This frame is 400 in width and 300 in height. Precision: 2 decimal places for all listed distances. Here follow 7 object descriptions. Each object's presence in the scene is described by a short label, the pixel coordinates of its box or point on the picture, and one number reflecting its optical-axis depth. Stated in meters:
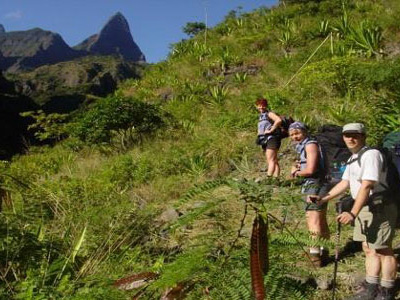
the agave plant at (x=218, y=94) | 14.64
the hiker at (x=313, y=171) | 4.66
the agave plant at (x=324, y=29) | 17.66
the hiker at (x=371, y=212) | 3.58
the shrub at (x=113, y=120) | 12.40
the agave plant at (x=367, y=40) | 13.61
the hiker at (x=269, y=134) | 6.91
